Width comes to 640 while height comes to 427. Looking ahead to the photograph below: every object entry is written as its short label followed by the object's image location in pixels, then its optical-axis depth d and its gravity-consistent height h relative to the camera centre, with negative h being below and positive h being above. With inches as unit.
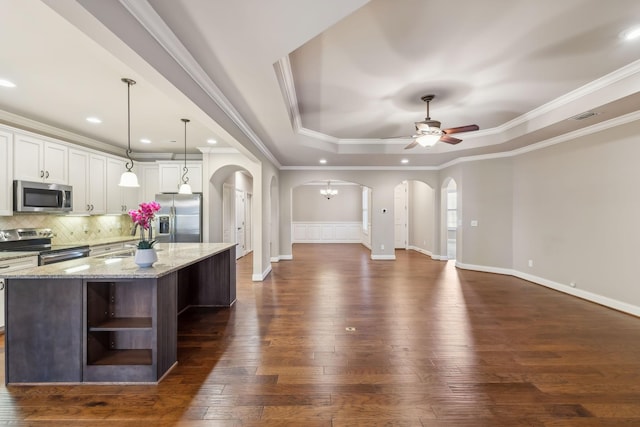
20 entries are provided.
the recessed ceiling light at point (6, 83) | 117.9 +54.1
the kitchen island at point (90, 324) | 87.4 -35.7
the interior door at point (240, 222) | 317.7 -11.0
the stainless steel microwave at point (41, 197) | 147.1 +8.7
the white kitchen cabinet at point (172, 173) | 235.3 +32.6
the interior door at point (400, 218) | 404.8 -7.5
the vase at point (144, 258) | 93.7 -14.8
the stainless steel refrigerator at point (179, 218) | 228.1 -4.2
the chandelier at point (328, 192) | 461.9 +33.6
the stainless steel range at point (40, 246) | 148.6 -18.3
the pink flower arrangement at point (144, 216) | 92.5 -1.1
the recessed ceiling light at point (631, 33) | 98.4 +62.8
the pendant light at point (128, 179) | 134.3 +15.8
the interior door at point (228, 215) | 278.4 -2.4
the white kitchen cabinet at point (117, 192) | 213.0 +15.9
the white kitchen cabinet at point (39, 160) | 149.4 +29.7
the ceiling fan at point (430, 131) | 152.0 +44.0
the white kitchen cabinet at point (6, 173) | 141.7 +19.7
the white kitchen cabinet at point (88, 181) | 184.4 +21.7
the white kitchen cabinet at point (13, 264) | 126.6 -24.1
